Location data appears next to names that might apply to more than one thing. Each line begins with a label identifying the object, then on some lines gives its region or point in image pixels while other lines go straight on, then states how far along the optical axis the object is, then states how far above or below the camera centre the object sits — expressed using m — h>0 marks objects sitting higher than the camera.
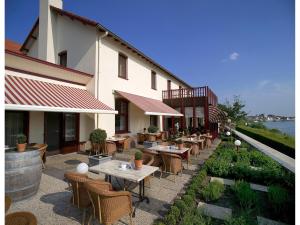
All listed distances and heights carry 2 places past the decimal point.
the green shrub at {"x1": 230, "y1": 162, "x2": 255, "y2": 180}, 6.45 -2.14
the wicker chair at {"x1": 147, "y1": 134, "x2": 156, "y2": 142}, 14.07 -1.75
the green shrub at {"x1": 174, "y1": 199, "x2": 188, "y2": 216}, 3.95 -2.15
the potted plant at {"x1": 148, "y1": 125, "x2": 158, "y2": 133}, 14.55 -1.13
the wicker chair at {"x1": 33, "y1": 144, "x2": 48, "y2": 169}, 7.08 -1.54
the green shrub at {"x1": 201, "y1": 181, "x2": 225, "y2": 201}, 4.80 -2.20
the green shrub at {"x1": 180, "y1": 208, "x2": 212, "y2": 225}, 3.51 -2.22
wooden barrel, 4.44 -1.57
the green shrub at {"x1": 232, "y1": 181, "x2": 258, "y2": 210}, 4.53 -2.21
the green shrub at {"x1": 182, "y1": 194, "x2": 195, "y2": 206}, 4.25 -2.14
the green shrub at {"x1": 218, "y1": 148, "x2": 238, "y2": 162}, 8.36 -2.04
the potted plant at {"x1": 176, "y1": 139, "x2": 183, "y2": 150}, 7.98 -1.37
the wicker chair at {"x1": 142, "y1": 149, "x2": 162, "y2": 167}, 6.87 -1.84
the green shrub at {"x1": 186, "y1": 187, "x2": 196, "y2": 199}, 4.70 -2.17
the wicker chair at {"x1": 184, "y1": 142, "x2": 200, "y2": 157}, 9.81 -1.89
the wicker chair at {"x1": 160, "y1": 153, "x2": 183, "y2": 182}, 6.44 -1.80
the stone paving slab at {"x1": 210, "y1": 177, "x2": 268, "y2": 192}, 5.76 -2.47
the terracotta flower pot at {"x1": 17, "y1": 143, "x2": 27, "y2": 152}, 4.88 -0.90
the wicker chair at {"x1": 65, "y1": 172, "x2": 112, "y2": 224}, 3.68 -1.64
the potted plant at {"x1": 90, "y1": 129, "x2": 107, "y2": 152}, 8.94 -1.08
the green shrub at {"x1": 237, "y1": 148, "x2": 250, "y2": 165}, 8.09 -2.07
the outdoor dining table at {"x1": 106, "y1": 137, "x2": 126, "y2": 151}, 10.88 -1.55
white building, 7.60 +2.02
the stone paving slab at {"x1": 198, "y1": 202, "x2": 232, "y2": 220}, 4.12 -2.41
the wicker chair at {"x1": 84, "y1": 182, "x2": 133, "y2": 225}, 3.15 -1.68
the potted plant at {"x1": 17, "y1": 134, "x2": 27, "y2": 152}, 4.89 -0.80
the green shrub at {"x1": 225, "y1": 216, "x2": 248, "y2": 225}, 3.49 -2.21
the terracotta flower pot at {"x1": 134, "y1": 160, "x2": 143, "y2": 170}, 4.75 -1.35
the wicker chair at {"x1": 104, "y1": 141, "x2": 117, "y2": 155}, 9.39 -1.76
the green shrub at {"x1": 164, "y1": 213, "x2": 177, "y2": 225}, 3.54 -2.19
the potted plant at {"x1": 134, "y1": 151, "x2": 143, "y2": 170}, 4.75 -1.24
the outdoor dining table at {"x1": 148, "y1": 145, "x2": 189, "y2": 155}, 7.56 -1.56
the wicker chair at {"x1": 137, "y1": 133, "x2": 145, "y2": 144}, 14.82 -1.92
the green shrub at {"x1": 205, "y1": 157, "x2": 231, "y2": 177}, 6.70 -2.09
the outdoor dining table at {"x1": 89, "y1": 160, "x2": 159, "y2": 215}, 4.22 -1.49
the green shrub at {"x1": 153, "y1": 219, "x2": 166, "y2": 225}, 3.44 -2.29
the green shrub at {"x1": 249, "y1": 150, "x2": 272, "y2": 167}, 7.91 -2.08
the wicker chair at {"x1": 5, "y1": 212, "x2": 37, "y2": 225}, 2.61 -1.62
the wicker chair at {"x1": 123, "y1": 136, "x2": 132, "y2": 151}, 11.20 -1.86
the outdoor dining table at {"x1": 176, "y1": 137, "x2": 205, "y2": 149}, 10.84 -1.60
